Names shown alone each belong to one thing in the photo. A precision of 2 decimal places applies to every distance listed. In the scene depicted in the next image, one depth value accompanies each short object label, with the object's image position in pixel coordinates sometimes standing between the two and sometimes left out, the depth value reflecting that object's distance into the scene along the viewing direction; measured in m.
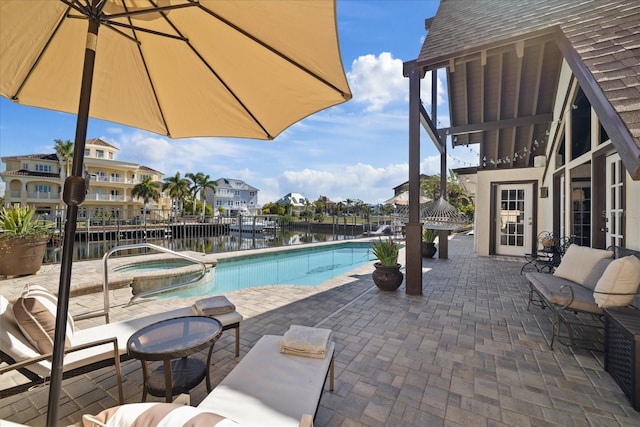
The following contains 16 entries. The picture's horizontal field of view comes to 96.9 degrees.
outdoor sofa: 2.63
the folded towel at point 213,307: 2.73
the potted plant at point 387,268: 4.91
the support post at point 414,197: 4.81
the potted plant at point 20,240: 4.84
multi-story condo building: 24.25
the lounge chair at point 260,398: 1.12
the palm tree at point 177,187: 35.56
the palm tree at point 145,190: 30.16
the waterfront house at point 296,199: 54.86
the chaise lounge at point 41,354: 1.72
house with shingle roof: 3.14
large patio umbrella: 1.56
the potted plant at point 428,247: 8.44
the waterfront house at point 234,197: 48.03
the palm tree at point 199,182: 36.44
